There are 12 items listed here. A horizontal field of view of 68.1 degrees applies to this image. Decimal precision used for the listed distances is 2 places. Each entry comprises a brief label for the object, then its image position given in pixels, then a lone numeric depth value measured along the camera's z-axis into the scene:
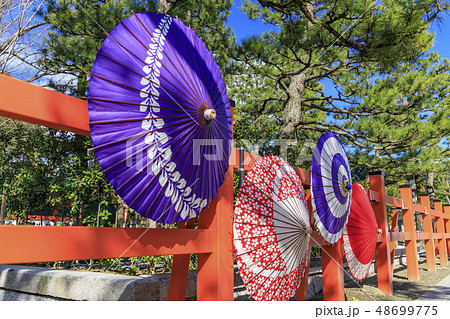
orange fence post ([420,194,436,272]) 8.53
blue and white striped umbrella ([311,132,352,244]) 3.19
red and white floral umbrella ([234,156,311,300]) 2.56
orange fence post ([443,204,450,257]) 11.20
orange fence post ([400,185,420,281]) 6.95
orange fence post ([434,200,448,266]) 9.88
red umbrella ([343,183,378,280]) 3.95
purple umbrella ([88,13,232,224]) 1.70
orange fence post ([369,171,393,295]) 5.19
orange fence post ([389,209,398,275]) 7.48
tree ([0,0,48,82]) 4.67
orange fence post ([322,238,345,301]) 3.70
